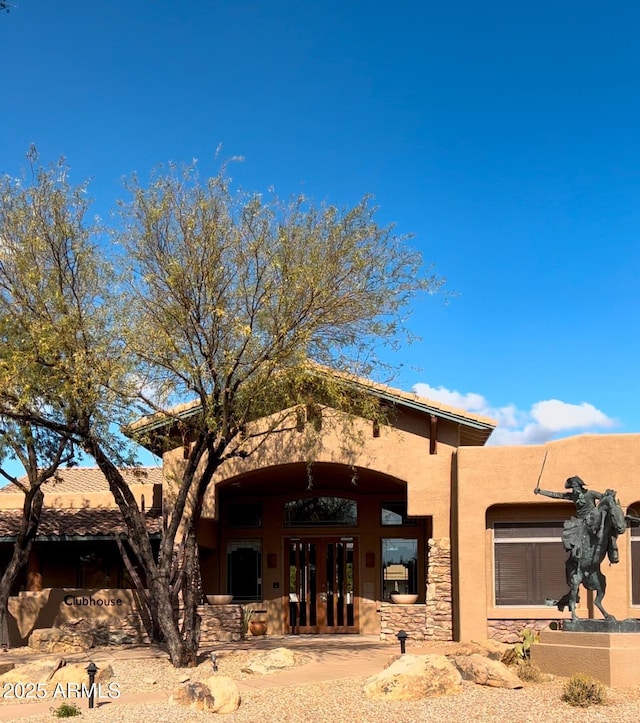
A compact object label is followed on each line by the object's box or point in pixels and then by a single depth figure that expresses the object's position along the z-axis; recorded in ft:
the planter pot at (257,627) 68.91
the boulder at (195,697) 37.01
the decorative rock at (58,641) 59.26
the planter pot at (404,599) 64.18
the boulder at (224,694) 36.81
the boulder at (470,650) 49.24
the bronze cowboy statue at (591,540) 43.68
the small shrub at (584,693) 35.70
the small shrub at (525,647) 44.50
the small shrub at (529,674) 40.63
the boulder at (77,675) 42.35
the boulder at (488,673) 39.32
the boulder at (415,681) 37.86
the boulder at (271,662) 47.06
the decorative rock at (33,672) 42.96
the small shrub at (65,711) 36.27
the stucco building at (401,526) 60.39
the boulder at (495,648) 48.82
